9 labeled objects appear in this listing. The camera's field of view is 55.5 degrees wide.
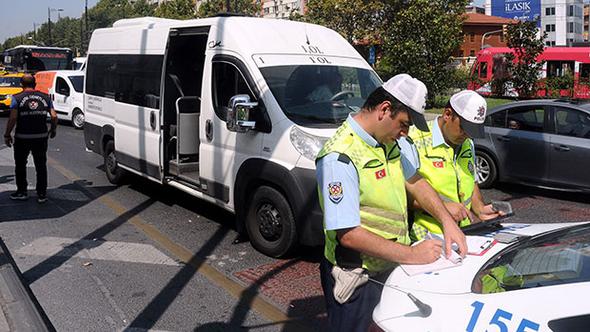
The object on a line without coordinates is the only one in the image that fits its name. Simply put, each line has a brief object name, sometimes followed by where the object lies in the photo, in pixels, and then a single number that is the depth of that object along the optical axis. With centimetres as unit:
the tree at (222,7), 4331
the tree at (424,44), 2012
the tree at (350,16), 3522
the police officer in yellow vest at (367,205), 223
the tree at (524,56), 1658
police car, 176
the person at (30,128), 769
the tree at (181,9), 4506
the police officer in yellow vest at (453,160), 300
